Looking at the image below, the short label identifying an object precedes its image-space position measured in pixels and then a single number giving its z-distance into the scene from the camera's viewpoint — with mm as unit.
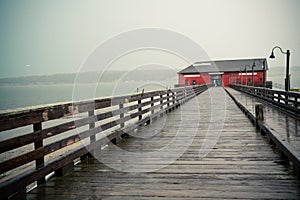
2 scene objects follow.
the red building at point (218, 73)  55312
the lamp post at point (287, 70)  13930
